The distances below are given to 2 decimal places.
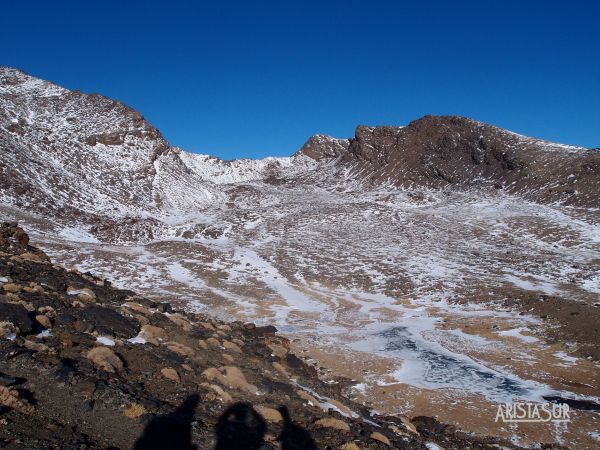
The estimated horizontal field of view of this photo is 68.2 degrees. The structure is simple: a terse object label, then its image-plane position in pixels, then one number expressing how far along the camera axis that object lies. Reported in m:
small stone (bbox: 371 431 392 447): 8.97
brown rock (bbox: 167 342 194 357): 11.09
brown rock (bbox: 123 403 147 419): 7.30
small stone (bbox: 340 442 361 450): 8.14
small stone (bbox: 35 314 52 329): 9.74
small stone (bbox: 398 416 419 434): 10.69
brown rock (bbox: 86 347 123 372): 8.80
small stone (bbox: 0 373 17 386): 6.90
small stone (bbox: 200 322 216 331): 15.10
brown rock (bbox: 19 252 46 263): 15.54
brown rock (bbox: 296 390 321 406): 10.48
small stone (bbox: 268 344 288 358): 15.28
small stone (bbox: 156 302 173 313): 15.38
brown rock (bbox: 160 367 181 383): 9.36
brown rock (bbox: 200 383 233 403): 9.16
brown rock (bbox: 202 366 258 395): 10.01
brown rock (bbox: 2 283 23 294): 11.10
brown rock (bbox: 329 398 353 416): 10.74
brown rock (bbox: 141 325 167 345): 11.51
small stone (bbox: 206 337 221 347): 12.91
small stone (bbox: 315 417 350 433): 9.05
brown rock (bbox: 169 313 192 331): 13.87
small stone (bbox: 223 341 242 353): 13.22
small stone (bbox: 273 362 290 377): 12.55
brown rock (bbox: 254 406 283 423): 8.89
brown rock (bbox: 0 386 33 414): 6.50
